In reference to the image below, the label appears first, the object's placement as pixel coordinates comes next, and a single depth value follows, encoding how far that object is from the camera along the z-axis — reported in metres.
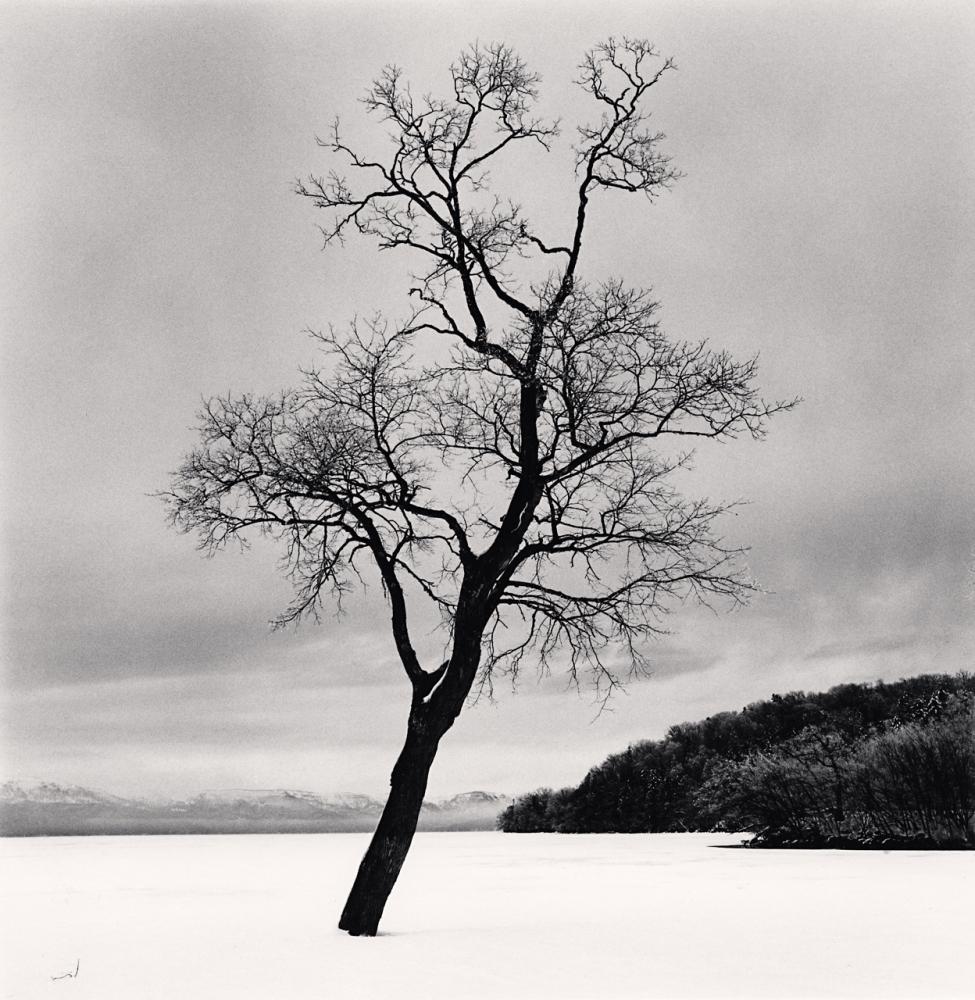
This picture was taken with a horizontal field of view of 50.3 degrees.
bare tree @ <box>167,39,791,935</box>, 13.27
